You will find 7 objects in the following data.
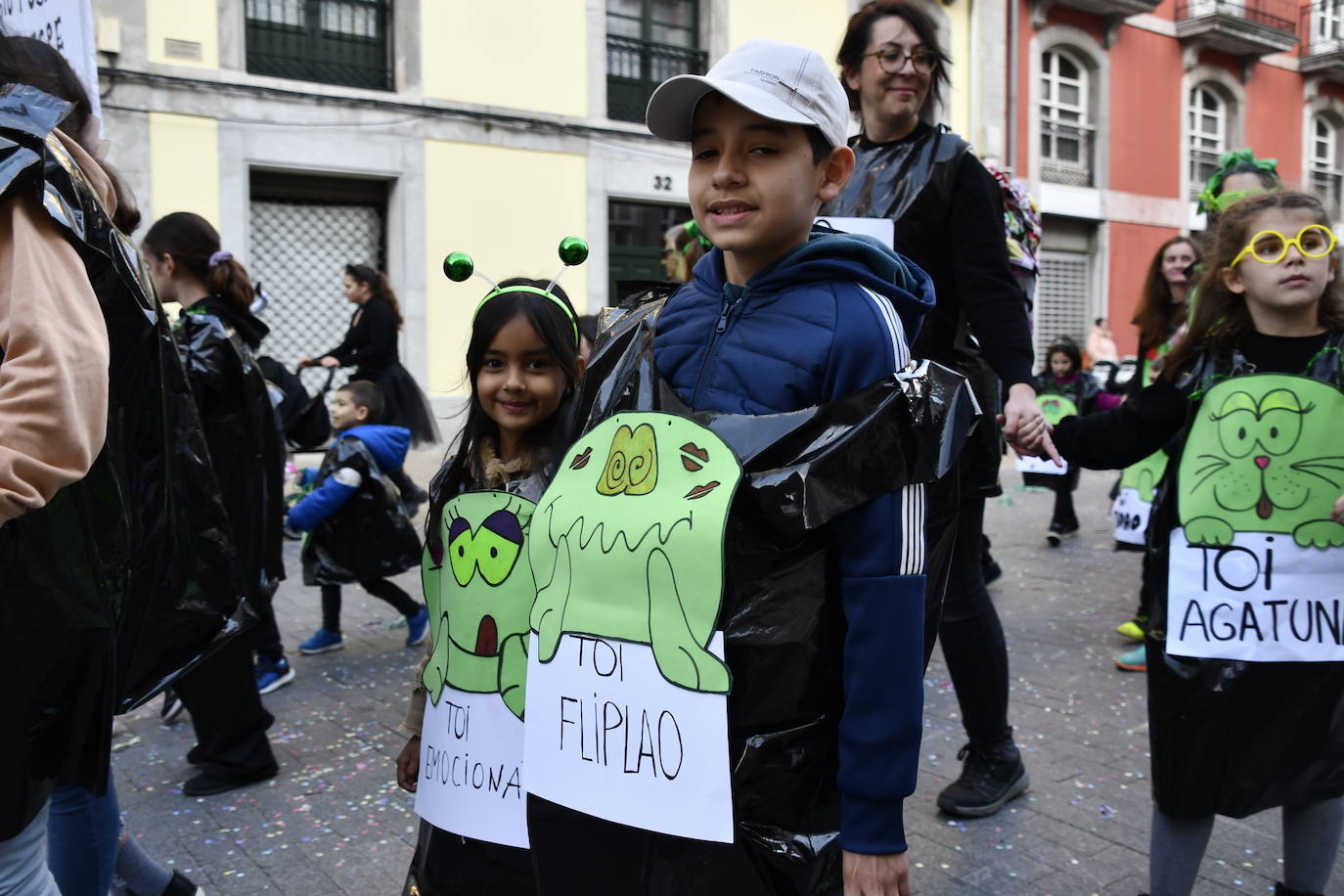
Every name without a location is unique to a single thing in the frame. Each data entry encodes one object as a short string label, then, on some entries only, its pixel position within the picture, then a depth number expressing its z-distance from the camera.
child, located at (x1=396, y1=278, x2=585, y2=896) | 2.36
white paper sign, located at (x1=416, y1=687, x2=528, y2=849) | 2.08
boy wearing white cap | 1.60
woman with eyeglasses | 3.04
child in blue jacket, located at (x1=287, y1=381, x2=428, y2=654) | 5.16
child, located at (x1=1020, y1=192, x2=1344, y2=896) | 2.43
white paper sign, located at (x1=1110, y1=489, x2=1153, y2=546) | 5.36
